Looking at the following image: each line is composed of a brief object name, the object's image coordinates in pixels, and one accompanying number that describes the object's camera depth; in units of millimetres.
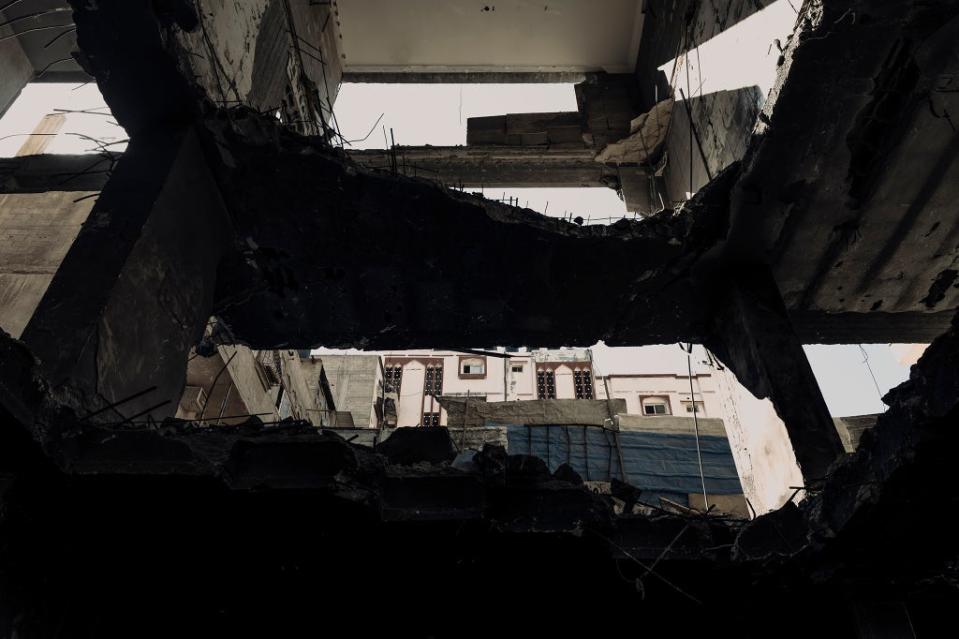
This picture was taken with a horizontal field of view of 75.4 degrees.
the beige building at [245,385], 10383
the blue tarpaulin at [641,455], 15531
